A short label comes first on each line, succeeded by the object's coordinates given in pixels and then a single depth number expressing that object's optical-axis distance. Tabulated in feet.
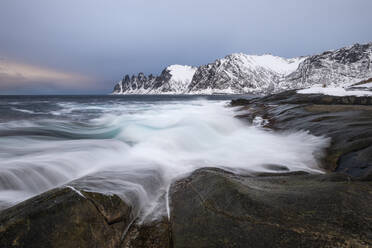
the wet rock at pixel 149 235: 6.59
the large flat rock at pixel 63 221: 5.27
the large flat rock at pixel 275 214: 5.11
